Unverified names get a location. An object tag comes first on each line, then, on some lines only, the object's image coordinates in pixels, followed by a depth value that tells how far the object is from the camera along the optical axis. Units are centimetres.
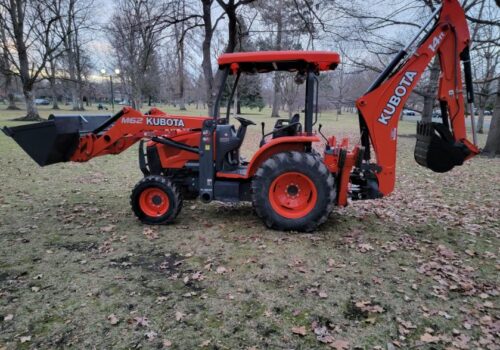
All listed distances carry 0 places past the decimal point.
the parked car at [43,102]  7221
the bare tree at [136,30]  1435
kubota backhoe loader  514
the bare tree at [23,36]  2175
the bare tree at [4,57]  2251
